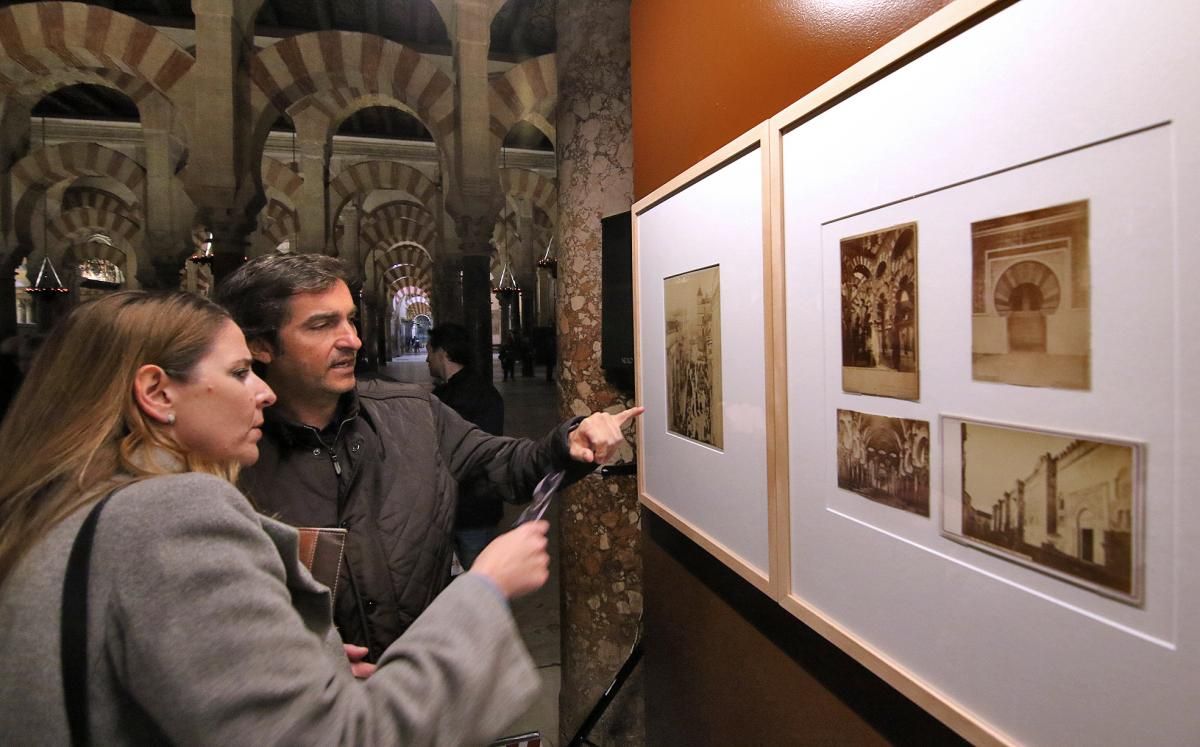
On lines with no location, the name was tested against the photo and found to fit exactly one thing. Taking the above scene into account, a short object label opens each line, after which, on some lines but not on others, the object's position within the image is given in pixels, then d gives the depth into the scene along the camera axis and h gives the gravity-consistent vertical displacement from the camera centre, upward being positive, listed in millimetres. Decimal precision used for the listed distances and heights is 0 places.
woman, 633 -247
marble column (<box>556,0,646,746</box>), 2416 +17
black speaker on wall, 2041 +179
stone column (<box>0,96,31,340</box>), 6809 +2088
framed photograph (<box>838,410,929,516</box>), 815 -168
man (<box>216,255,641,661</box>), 1387 -235
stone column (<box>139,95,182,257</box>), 8688 +2625
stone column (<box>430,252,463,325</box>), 8992 +905
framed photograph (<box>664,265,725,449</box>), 1342 -25
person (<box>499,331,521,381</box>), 13602 -112
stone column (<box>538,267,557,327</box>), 15305 +1292
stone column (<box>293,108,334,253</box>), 8812 +2511
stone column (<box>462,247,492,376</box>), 7652 +643
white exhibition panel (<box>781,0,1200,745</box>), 535 +7
